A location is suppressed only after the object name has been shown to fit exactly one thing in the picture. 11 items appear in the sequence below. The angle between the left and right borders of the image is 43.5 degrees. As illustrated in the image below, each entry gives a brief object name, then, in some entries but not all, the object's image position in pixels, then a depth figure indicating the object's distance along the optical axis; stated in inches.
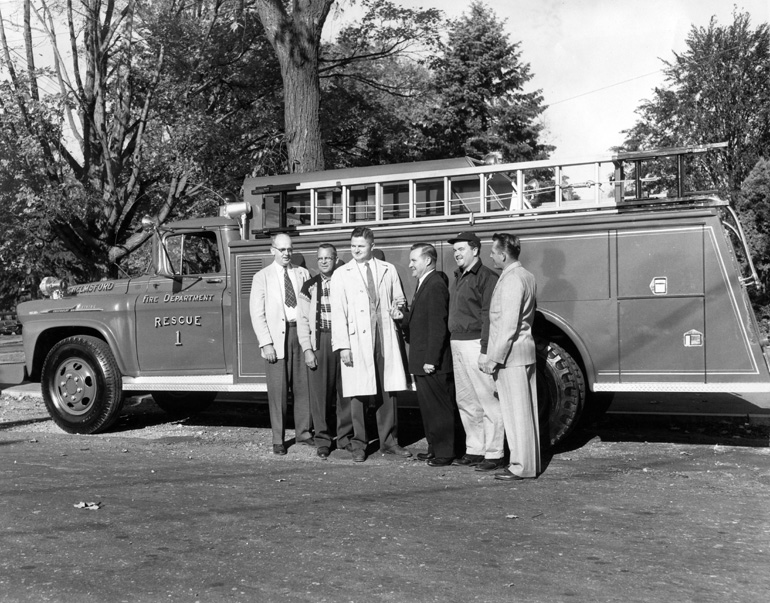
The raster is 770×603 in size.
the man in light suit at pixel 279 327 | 337.4
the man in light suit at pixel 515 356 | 278.4
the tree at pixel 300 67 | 515.8
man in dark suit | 307.4
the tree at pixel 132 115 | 746.8
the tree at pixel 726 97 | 1695.4
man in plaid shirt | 332.8
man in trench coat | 319.3
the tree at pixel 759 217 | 1210.0
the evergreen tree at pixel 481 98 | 1309.1
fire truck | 302.5
